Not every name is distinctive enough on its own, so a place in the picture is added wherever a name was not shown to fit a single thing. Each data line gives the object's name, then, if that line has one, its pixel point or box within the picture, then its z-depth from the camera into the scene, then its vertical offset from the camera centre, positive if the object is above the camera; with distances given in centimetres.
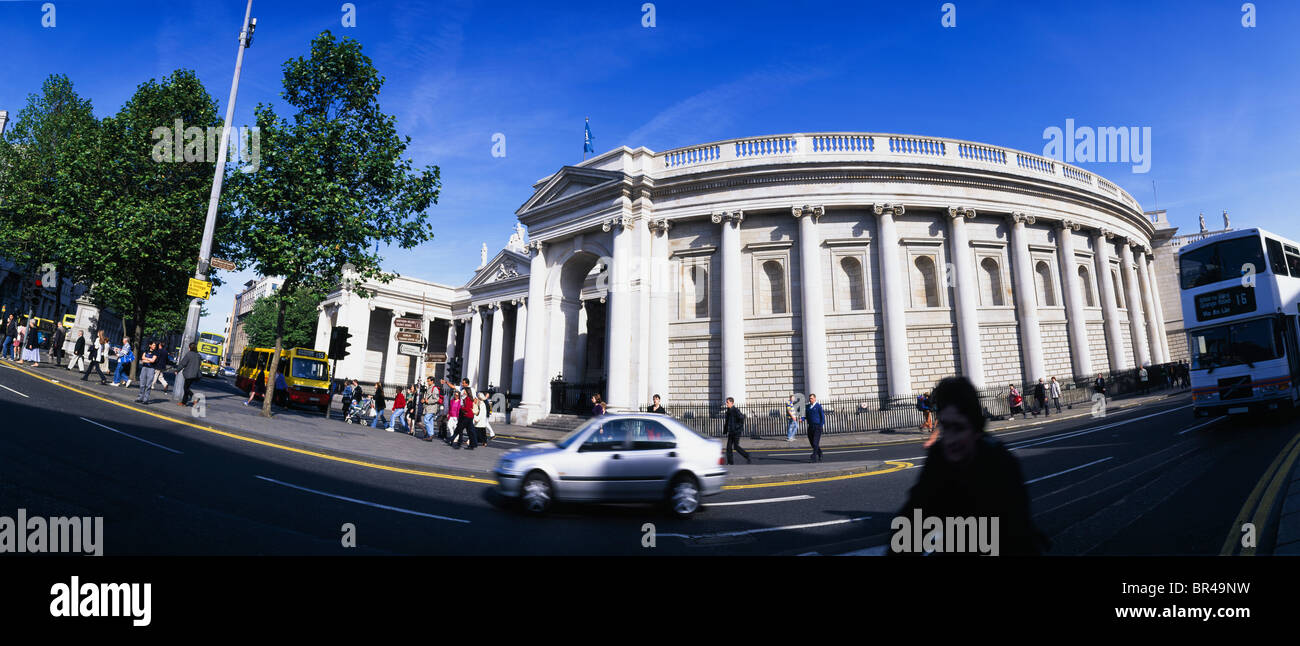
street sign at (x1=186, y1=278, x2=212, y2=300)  1447 +251
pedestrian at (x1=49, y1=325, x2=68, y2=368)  2766 +161
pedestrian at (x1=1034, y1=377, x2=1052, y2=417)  2131 -38
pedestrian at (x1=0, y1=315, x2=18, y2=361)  2557 +246
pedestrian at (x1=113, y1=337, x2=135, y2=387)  1909 +79
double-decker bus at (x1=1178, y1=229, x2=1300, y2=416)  1261 +162
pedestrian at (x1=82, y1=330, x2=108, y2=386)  1888 +101
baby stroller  2315 -144
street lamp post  1482 +492
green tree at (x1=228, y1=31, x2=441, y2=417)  1656 +659
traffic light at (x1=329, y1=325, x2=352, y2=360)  1825 +139
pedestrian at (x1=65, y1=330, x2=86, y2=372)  2288 +120
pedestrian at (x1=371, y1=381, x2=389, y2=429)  2181 -93
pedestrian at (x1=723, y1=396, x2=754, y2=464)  1384 -112
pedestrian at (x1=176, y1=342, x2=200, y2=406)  1506 +28
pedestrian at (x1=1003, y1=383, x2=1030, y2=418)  2111 -66
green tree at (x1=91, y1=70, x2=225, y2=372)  2203 +832
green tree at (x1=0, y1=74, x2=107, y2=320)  2239 +918
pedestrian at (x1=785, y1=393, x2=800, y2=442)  2011 -147
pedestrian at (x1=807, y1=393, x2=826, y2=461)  1410 -109
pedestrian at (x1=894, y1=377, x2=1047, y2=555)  230 -45
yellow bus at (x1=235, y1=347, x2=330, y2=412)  2351 +22
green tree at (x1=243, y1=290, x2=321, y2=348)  5756 +643
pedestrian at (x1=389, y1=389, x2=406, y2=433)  2052 -125
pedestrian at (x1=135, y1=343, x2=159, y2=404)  1468 +12
